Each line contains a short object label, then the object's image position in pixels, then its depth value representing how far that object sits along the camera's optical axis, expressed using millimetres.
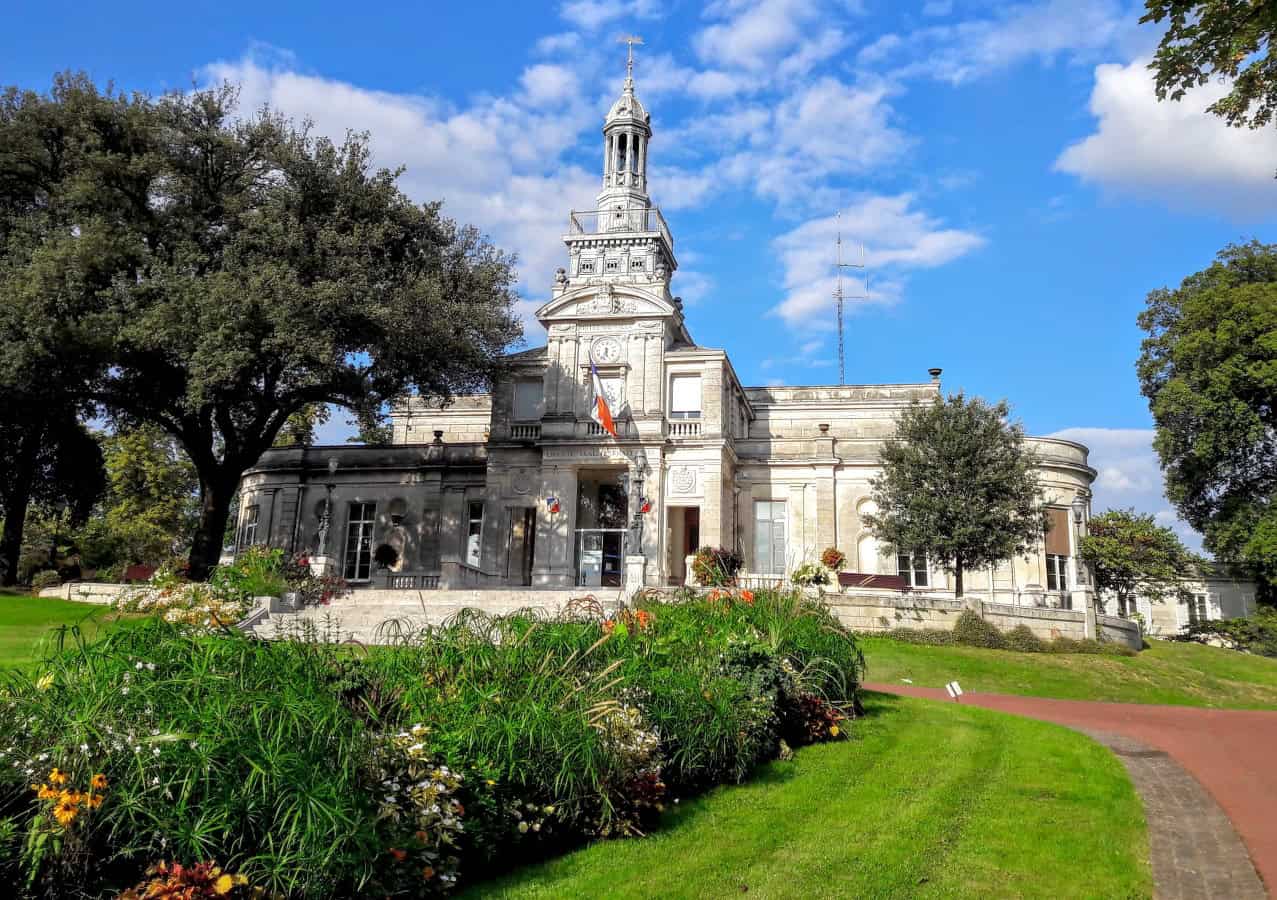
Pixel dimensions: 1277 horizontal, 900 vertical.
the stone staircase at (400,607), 18219
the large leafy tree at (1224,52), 7488
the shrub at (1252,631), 31391
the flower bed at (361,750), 4766
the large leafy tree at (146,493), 42344
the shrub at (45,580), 26675
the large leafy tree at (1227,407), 32031
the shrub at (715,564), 19922
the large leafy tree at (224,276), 23969
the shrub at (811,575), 22750
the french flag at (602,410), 29516
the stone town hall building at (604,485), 30828
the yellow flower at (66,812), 4449
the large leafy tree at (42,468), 26797
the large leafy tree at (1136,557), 34250
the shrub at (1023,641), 23281
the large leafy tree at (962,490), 26141
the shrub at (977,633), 23234
